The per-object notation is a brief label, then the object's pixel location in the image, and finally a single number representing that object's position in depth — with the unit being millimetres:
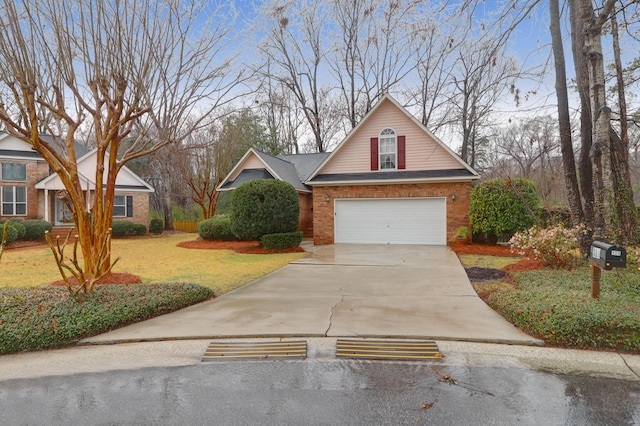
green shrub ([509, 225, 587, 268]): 8258
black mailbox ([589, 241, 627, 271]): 4828
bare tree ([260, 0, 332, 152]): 24834
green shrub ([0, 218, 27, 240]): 16194
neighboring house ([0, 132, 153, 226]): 19234
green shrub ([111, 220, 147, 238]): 19781
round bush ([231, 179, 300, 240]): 13570
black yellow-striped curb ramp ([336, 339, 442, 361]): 4055
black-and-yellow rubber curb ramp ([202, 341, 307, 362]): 4117
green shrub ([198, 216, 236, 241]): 17016
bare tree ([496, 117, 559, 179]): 22820
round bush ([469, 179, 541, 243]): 13023
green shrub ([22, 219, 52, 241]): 17248
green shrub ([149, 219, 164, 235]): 22047
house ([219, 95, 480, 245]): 14477
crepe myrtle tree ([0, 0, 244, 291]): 6762
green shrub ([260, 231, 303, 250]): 13695
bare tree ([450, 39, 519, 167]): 21594
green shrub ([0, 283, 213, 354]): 4469
